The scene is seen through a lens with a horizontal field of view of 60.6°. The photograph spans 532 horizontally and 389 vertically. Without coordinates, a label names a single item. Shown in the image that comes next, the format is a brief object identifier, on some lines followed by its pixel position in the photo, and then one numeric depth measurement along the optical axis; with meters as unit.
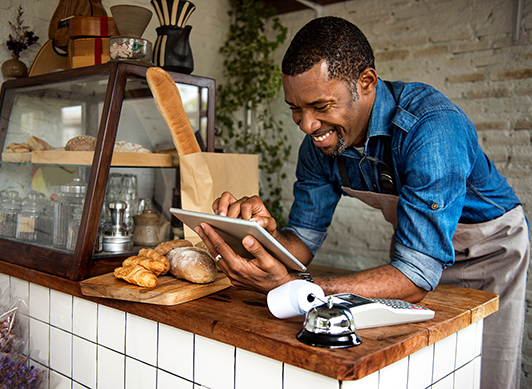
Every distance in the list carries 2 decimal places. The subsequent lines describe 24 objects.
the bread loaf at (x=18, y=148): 1.63
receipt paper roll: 0.88
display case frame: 1.27
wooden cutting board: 1.08
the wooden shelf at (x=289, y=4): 3.33
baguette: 1.39
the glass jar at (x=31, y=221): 1.51
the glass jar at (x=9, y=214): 1.59
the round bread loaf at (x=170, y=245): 1.33
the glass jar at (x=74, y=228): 1.33
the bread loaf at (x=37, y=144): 1.59
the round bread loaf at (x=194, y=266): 1.17
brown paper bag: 1.45
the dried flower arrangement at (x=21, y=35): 1.97
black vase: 1.57
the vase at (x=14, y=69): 1.86
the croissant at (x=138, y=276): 1.11
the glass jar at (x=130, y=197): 1.45
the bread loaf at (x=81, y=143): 1.39
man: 1.13
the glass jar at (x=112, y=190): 1.37
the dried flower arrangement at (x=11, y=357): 1.27
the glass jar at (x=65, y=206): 1.37
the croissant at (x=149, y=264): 1.19
